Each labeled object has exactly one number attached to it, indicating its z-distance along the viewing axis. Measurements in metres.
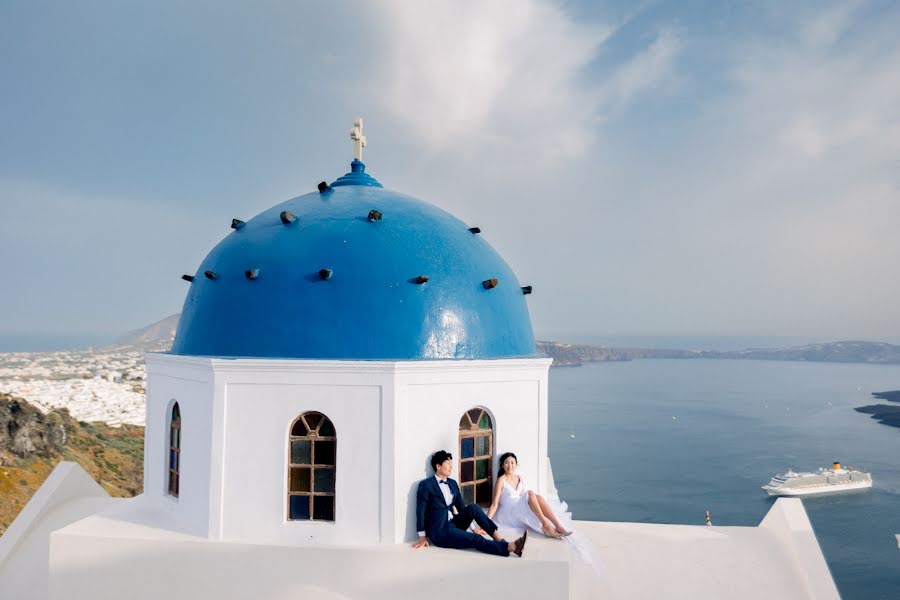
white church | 6.29
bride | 6.62
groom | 6.18
